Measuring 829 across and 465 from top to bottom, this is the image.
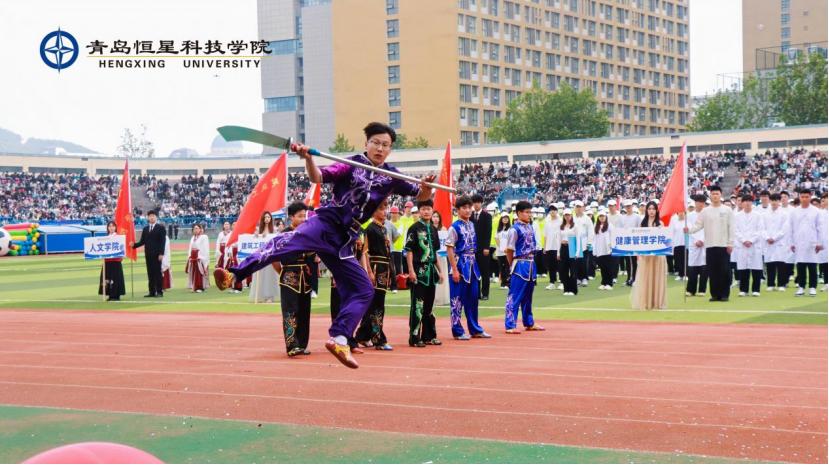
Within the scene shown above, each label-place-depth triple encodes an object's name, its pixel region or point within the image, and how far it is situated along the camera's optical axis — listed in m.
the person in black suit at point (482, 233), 20.02
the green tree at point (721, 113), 101.88
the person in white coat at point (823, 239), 21.48
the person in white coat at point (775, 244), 21.80
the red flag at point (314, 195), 22.31
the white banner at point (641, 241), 18.11
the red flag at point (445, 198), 16.84
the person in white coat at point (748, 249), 21.41
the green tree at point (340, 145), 98.06
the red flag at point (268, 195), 19.89
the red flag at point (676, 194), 19.44
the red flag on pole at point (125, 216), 24.06
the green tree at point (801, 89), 93.25
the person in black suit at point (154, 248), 24.38
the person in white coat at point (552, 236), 24.39
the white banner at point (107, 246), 23.64
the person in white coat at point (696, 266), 21.08
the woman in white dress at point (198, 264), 26.06
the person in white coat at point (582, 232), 24.14
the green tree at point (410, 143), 98.25
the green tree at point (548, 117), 101.06
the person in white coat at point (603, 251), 24.20
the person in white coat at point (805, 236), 21.17
